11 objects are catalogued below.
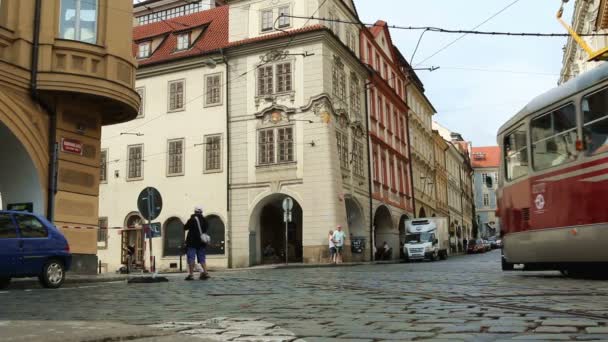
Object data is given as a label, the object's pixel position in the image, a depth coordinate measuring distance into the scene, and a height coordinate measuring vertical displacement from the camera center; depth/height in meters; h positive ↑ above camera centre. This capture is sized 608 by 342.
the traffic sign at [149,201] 15.66 +1.16
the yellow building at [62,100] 16.03 +4.08
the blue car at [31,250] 12.01 +0.00
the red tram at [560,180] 10.80 +1.16
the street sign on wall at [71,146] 17.51 +2.88
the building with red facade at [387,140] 39.31 +7.02
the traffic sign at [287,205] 26.83 +1.73
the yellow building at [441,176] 60.92 +6.83
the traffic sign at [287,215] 26.54 +1.30
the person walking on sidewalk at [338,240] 28.89 +0.24
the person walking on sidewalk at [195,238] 15.80 +0.24
